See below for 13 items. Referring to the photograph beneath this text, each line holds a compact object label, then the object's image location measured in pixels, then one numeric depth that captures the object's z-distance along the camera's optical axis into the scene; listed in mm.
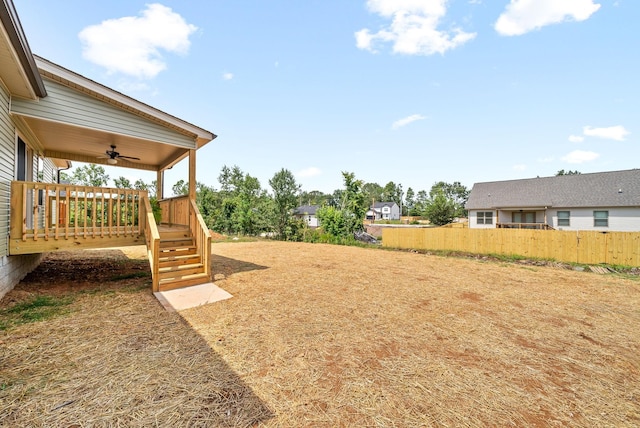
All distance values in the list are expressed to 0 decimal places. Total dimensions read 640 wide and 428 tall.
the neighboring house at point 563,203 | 15680
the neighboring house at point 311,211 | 50197
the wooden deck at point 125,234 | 4484
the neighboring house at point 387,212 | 60844
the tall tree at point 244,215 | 20625
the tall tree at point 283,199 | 19578
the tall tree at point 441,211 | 28609
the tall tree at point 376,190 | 82375
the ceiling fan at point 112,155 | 7073
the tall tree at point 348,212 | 18094
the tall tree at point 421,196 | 78812
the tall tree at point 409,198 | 79812
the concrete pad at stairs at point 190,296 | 4285
